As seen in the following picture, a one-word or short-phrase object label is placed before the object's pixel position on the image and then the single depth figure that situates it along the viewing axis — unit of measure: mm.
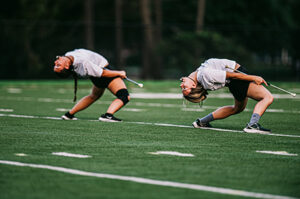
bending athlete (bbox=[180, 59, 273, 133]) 17688
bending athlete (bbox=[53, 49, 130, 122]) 21084
